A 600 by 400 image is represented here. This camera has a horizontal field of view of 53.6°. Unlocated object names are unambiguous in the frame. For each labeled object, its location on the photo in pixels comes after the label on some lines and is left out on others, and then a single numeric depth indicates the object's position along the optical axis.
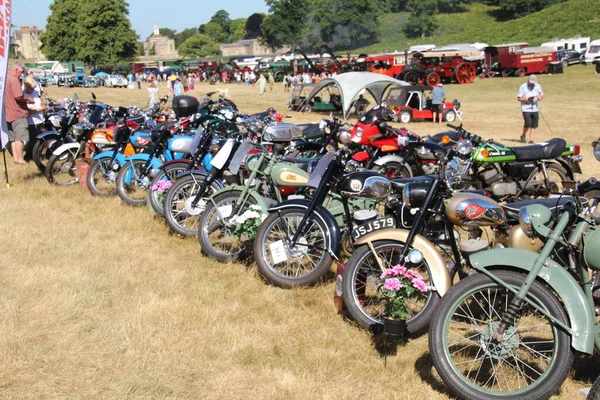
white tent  19.41
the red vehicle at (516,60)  37.59
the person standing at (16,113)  8.69
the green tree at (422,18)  73.94
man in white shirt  13.02
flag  8.15
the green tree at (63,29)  77.44
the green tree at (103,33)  75.06
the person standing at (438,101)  18.56
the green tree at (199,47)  121.12
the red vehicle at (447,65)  34.62
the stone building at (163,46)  140.75
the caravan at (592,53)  39.75
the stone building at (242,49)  126.00
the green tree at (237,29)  150.88
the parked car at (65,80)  48.50
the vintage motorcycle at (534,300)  2.85
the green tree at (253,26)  143.25
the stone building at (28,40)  141.00
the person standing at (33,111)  9.02
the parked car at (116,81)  49.78
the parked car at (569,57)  40.16
